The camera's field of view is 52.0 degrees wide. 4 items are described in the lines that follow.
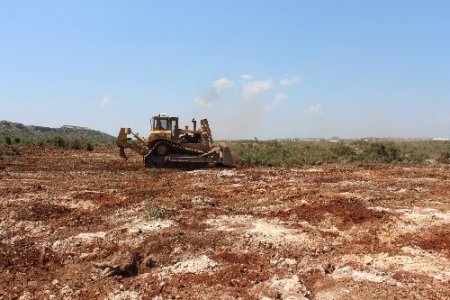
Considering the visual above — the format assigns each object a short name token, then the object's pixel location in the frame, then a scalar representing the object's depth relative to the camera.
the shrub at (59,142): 38.25
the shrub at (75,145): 37.41
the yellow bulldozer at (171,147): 20.38
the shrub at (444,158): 28.26
